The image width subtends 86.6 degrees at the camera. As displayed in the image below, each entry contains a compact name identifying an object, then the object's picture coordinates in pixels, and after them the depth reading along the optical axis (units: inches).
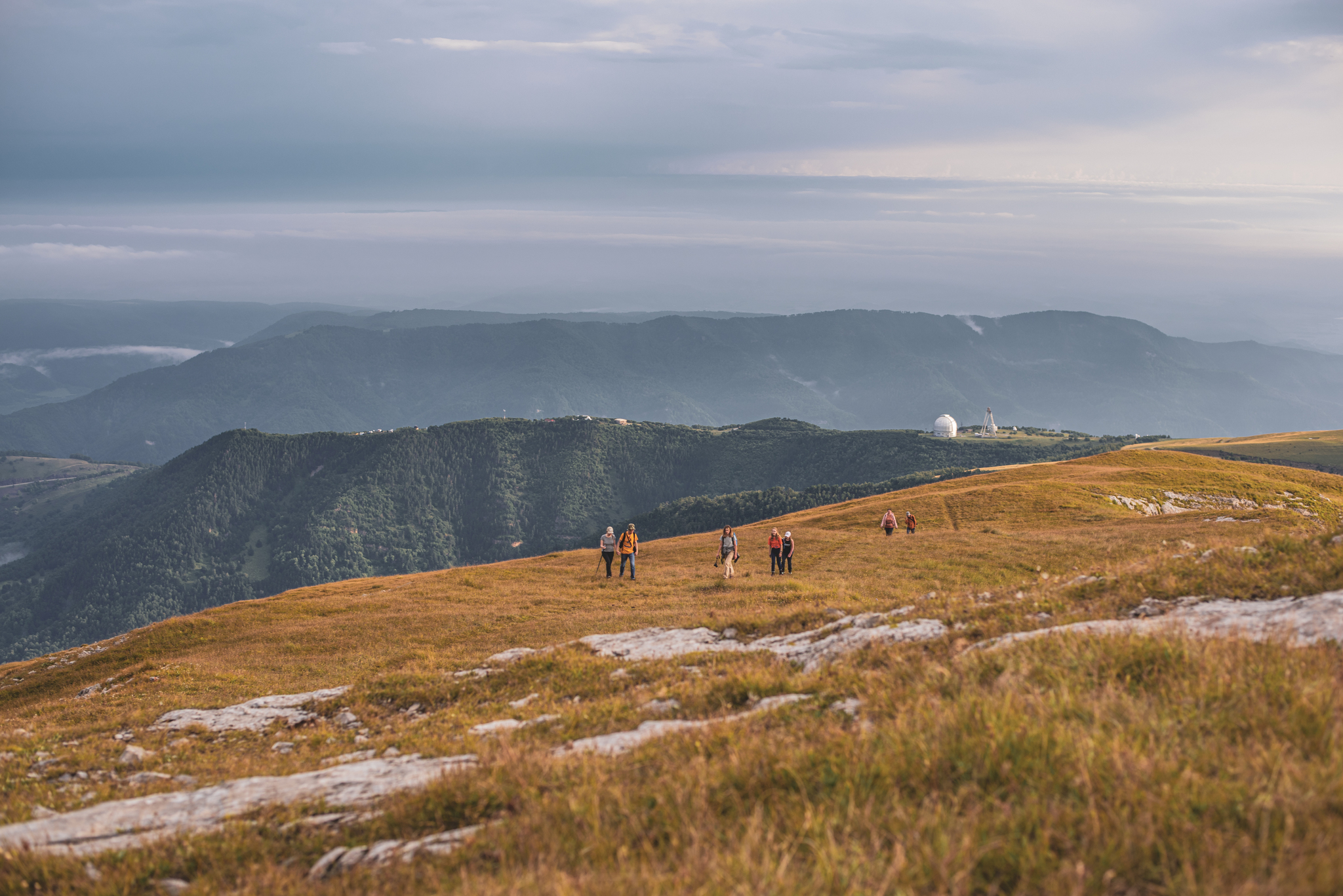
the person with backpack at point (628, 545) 1550.2
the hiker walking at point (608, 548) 1642.5
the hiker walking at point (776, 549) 1508.4
